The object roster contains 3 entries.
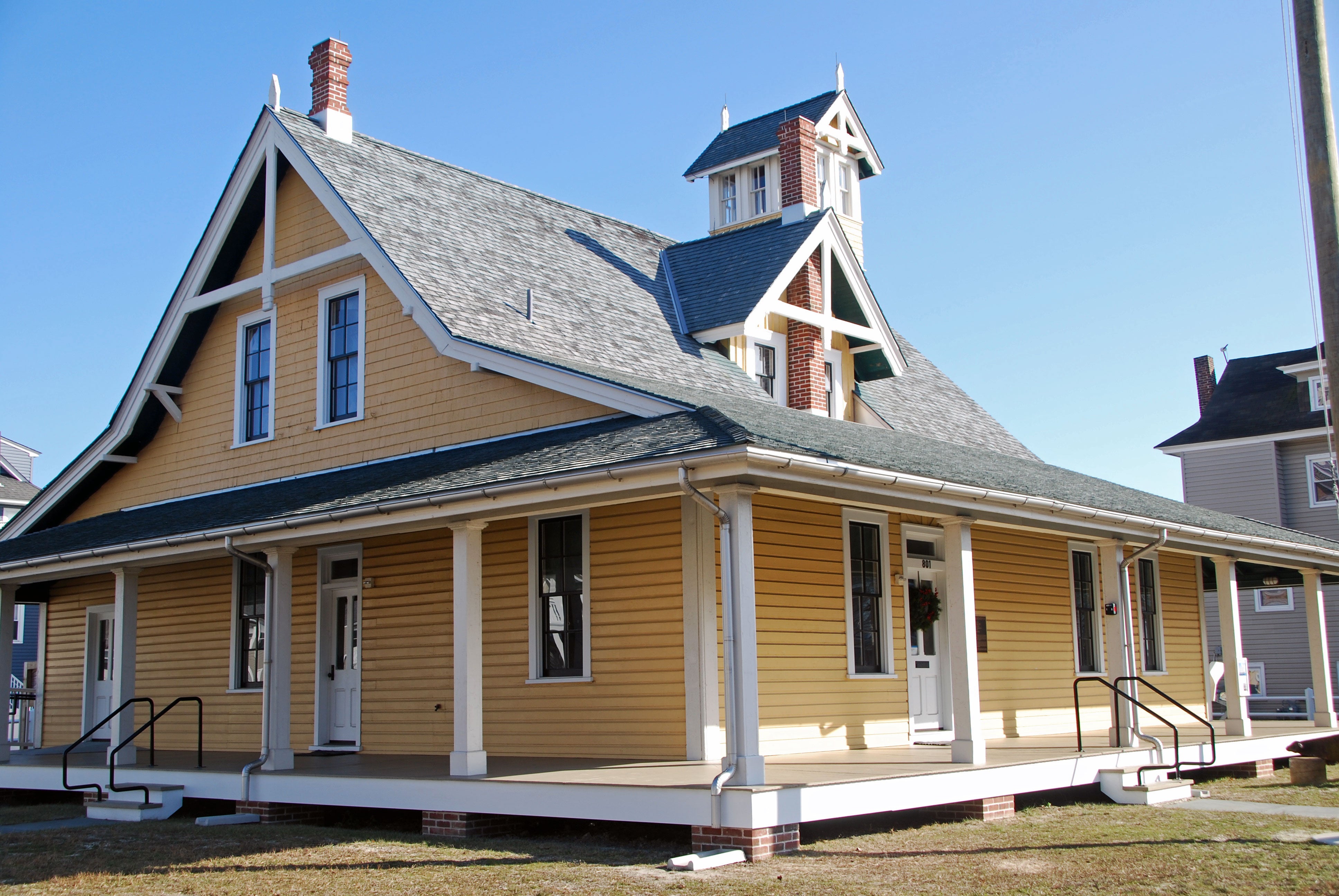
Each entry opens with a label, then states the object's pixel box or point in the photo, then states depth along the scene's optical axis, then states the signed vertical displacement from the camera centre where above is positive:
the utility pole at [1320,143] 9.55 +3.70
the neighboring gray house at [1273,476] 32.12 +4.20
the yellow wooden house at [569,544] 11.52 +1.22
